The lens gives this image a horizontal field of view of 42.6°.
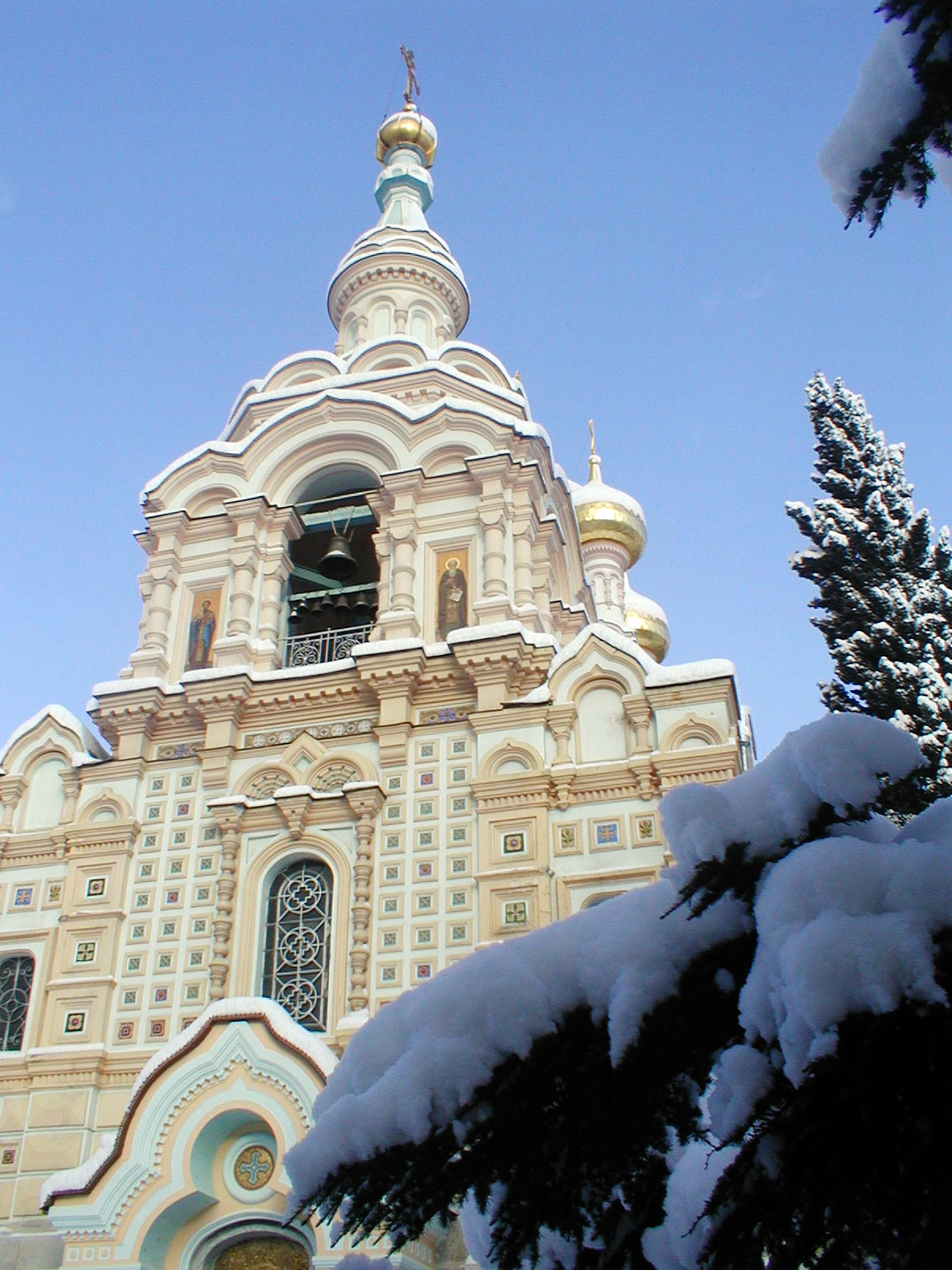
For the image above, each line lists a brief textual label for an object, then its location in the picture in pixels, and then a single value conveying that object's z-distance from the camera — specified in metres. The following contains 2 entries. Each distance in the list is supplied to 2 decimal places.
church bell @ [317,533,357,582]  12.68
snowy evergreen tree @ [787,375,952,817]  8.41
